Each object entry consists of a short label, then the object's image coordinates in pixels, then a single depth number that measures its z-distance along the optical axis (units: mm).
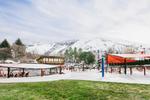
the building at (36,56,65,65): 54305
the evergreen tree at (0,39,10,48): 51038
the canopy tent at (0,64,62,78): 14575
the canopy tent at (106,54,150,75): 13712
